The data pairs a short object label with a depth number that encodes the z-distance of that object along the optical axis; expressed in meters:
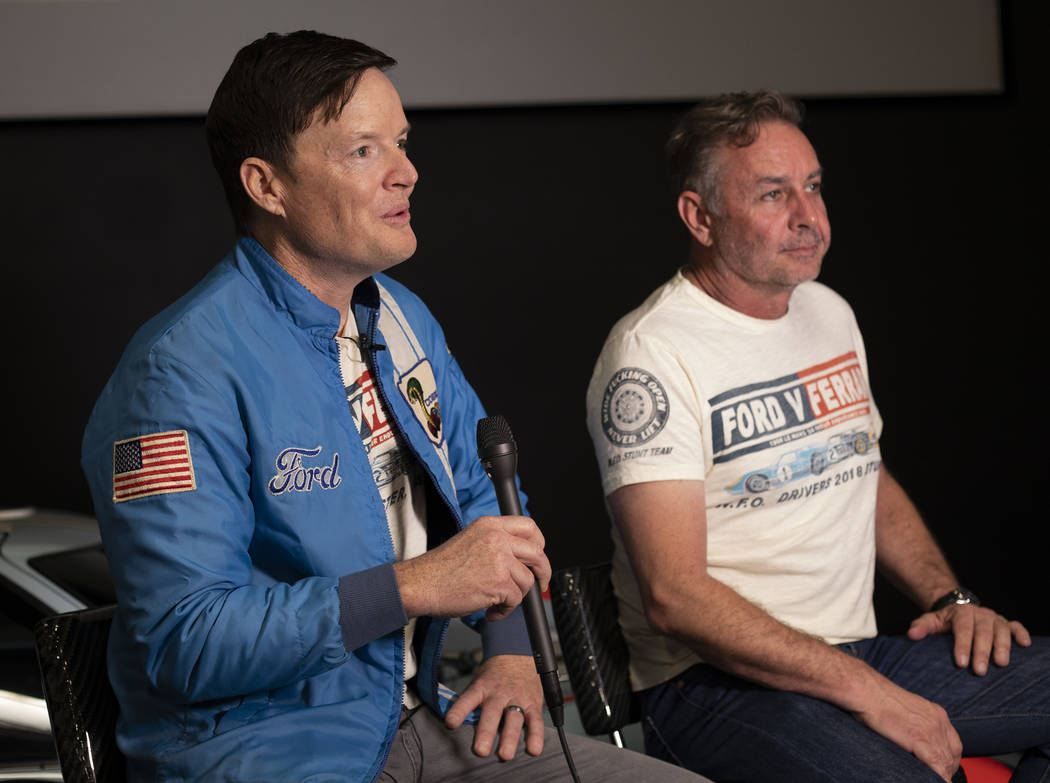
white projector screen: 3.51
